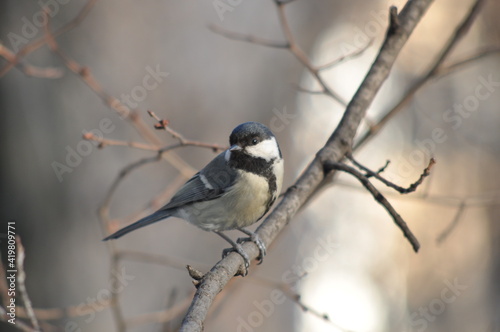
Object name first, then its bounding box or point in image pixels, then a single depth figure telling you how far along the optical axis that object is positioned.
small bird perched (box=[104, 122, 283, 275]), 4.88
